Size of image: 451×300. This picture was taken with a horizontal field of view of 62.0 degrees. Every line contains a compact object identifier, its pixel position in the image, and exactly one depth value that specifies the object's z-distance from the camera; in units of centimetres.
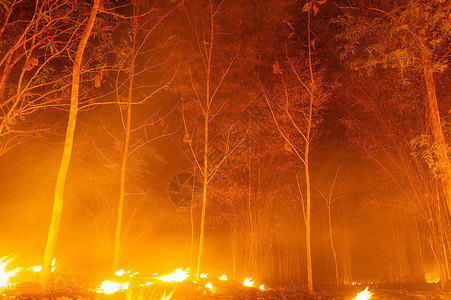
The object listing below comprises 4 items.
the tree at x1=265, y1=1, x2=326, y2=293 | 900
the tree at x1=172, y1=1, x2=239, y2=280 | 1014
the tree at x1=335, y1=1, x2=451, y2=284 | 615
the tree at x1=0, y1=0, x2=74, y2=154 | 630
